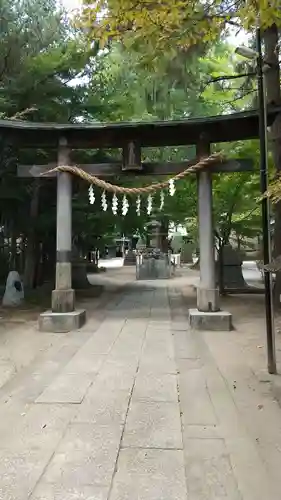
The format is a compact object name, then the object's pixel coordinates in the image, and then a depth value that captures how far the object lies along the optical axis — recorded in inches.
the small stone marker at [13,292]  454.3
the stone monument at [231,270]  614.2
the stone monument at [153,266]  879.7
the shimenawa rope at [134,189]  318.7
